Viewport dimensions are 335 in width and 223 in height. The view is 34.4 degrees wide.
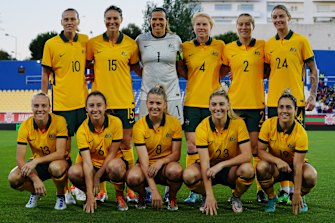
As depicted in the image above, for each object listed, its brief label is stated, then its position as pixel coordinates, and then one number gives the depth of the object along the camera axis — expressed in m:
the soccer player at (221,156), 4.53
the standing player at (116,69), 5.30
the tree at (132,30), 49.38
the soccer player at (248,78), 5.26
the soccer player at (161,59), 5.32
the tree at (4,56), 50.22
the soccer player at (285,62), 5.16
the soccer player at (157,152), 4.66
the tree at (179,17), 42.66
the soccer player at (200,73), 5.41
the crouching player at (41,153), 4.73
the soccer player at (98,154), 4.67
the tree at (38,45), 44.12
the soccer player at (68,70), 5.36
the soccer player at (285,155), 4.55
